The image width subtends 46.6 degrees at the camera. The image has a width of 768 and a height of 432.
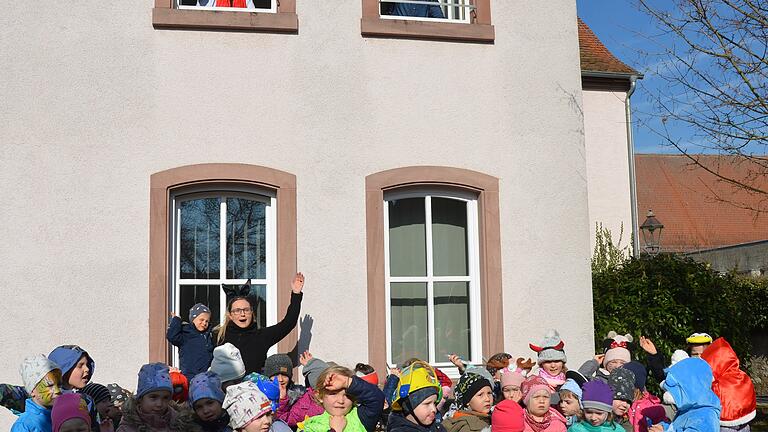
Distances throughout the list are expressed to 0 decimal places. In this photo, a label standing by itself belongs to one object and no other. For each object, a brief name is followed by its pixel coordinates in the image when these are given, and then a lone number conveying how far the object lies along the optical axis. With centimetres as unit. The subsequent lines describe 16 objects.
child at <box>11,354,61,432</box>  477
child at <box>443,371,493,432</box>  540
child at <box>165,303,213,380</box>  631
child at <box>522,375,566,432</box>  569
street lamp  1644
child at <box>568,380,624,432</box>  577
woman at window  641
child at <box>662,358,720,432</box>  547
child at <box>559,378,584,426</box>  601
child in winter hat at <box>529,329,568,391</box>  673
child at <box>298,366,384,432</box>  502
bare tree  808
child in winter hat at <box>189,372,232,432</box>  494
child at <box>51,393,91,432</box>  446
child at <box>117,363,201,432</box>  497
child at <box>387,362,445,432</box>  482
